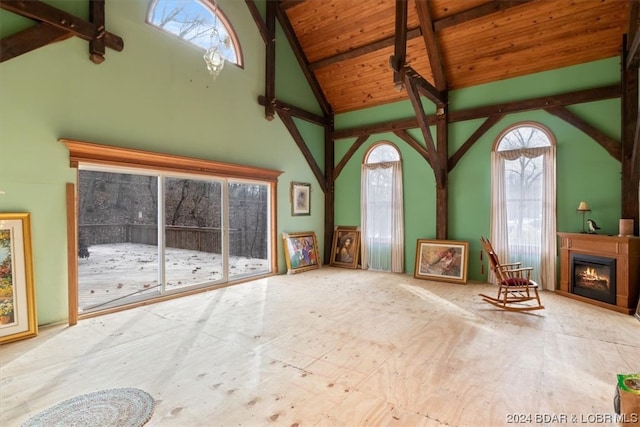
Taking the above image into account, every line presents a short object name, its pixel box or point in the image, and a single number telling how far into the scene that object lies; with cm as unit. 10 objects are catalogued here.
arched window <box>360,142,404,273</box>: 707
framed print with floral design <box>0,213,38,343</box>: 336
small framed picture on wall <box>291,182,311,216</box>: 718
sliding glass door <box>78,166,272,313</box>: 431
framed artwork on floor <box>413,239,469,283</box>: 614
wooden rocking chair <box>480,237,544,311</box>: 433
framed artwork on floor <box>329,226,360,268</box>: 763
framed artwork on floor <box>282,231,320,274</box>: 691
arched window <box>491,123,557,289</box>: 545
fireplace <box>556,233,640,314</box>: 431
